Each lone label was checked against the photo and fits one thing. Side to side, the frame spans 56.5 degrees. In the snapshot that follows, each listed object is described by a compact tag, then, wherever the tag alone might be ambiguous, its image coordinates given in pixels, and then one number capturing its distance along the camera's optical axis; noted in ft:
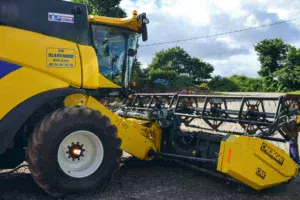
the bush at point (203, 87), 90.40
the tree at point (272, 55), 105.32
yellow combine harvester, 11.26
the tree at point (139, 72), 74.64
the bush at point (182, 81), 87.48
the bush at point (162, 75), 82.52
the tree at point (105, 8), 55.50
